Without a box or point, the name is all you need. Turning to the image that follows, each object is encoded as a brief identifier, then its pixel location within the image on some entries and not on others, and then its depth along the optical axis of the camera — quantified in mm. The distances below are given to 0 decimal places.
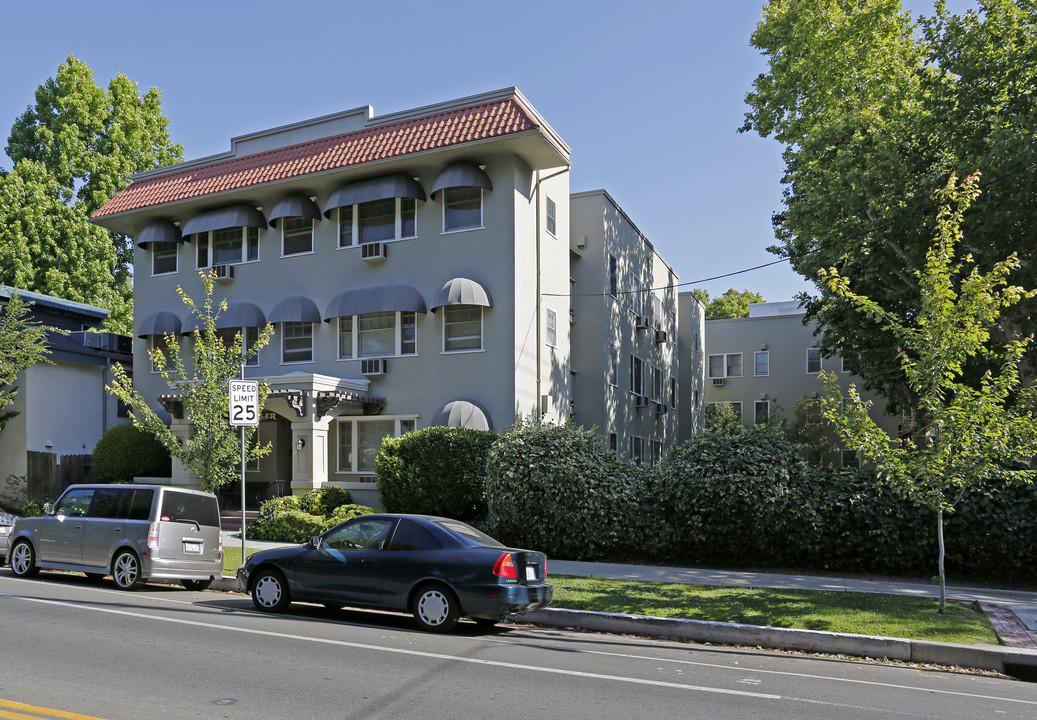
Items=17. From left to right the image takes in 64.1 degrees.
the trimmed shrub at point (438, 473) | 19125
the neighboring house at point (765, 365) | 43438
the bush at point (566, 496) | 16484
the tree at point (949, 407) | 10547
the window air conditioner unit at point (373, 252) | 22844
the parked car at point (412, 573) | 9617
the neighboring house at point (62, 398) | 25359
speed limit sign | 13312
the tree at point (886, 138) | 18359
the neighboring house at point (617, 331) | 26453
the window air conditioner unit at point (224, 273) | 25141
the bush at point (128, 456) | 23922
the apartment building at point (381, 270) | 21406
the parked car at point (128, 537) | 12578
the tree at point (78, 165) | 35281
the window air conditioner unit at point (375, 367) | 22750
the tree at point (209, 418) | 15188
